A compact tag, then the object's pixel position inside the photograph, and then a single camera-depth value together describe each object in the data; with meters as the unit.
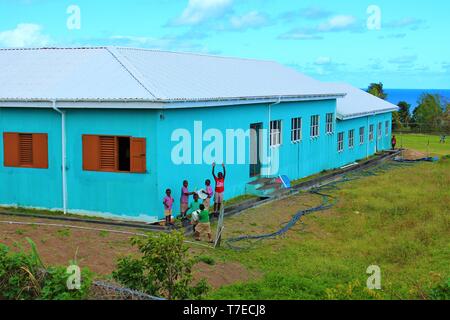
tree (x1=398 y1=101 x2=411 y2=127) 58.56
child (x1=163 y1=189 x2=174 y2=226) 14.66
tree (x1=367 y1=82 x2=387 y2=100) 57.29
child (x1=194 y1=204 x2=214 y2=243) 13.84
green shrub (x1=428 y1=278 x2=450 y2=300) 7.95
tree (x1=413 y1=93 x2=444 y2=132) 52.88
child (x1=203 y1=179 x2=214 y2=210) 15.92
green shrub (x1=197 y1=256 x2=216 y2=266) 11.88
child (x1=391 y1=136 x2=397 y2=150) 37.18
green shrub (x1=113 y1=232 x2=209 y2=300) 8.28
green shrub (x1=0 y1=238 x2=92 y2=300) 7.53
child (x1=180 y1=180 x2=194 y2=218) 15.32
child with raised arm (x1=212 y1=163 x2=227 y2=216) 16.44
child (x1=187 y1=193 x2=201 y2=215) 15.29
